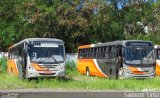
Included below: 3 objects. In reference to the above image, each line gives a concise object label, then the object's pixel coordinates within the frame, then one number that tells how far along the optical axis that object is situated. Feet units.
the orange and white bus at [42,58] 83.38
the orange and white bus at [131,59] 88.63
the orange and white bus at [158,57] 112.20
